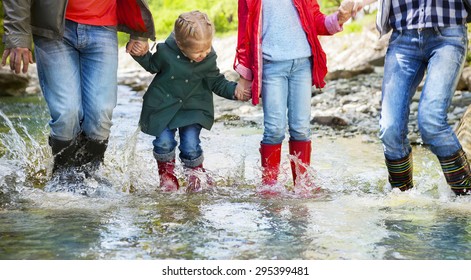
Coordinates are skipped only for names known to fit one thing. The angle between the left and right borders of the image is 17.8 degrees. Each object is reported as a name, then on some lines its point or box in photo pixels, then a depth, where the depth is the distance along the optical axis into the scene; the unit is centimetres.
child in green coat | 928
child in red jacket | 910
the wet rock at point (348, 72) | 2490
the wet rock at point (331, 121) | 1677
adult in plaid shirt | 827
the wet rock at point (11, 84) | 2471
